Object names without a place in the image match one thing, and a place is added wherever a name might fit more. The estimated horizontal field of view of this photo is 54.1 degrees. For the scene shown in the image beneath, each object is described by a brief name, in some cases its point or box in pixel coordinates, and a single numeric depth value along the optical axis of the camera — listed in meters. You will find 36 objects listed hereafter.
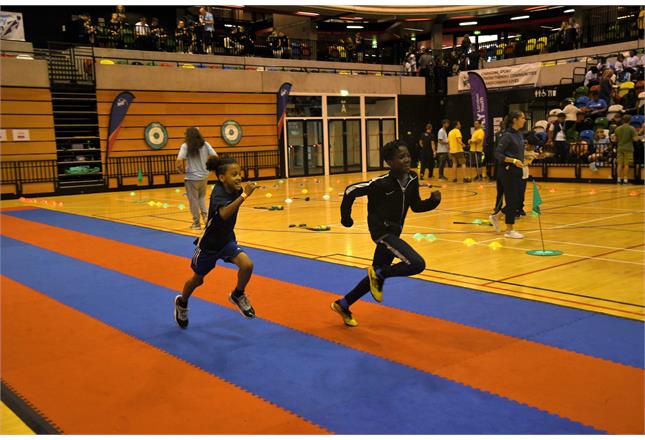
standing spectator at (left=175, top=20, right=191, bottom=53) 23.56
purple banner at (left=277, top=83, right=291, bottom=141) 24.30
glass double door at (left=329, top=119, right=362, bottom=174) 27.27
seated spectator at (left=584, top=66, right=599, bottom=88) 22.53
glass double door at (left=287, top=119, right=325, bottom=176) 26.09
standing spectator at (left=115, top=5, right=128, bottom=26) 22.55
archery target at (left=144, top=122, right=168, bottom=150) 22.08
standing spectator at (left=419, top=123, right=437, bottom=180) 21.69
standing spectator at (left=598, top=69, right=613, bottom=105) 20.77
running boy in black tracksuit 4.95
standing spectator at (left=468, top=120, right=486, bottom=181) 19.20
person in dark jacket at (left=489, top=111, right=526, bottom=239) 8.74
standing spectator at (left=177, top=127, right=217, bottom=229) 10.01
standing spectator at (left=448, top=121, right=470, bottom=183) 18.86
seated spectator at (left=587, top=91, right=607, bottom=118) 20.66
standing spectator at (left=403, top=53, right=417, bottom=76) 29.56
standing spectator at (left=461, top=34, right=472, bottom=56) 29.66
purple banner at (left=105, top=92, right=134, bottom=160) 20.64
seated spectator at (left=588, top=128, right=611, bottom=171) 18.17
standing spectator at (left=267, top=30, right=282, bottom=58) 26.23
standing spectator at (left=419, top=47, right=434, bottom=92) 29.47
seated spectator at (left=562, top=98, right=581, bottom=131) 21.12
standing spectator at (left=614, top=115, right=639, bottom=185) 16.52
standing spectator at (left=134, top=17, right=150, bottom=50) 22.47
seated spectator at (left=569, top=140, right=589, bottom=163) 18.89
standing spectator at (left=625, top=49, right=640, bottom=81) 21.27
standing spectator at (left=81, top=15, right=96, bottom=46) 21.25
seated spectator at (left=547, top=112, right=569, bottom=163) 19.50
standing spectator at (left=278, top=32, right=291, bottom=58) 26.39
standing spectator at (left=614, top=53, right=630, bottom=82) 21.22
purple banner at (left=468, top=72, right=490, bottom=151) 19.97
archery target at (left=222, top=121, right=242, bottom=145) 23.81
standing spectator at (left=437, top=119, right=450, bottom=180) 20.33
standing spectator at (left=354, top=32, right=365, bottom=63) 29.05
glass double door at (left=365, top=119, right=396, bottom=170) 28.44
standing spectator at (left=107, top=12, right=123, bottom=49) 21.91
